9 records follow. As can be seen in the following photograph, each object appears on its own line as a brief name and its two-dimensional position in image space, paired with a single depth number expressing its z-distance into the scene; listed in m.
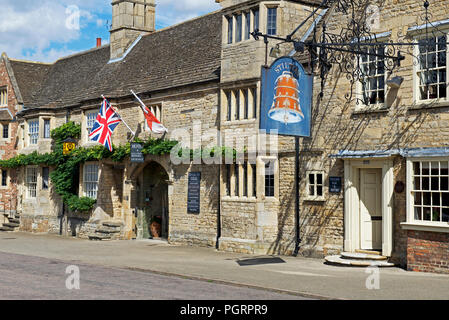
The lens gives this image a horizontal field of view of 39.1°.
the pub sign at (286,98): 15.83
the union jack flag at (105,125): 25.72
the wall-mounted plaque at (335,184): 18.47
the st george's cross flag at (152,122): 24.27
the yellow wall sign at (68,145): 29.94
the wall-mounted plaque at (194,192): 23.34
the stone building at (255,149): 16.50
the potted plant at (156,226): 27.19
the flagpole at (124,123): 25.95
